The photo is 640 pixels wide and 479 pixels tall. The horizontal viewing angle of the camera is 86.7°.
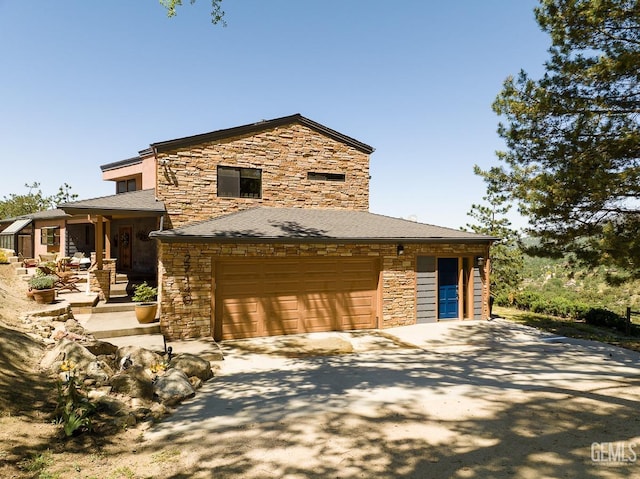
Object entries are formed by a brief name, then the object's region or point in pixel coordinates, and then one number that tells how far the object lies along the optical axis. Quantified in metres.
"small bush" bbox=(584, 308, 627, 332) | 15.55
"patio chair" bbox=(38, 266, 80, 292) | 13.65
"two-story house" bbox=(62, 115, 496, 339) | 10.57
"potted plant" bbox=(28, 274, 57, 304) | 11.00
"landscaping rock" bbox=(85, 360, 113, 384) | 6.46
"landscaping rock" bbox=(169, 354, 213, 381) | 7.30
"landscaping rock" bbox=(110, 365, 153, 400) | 6.12
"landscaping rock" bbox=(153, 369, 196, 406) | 6.20
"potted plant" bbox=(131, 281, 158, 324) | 9.98
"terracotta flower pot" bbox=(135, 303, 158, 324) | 9.96
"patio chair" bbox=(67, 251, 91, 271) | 18.15
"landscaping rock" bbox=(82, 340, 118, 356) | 7.81
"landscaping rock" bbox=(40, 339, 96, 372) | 6.71
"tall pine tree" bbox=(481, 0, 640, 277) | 9.73
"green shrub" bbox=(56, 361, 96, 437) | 4.69
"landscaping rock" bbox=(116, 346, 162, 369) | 7.50
